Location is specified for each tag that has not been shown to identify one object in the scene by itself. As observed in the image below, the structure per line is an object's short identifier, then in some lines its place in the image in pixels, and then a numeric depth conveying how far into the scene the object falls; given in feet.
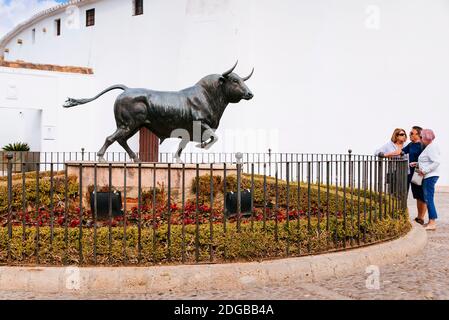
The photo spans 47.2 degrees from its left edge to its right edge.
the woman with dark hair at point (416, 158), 26.58
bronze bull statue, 24.00
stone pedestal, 23.45
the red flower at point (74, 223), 19.10
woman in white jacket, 25.27
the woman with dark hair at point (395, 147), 24.87
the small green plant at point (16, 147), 60.60
